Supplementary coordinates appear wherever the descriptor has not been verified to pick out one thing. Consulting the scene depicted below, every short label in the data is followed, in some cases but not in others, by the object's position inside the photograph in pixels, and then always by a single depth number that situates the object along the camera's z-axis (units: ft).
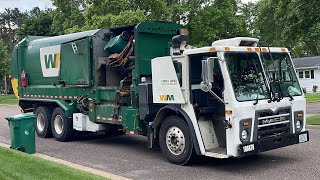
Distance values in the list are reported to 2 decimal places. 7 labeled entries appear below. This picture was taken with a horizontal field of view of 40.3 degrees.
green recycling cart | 33.86
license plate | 25.30
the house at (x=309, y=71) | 145.69
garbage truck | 26.04
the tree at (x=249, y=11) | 190.61
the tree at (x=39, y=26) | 174.70
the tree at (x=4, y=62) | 143.54
